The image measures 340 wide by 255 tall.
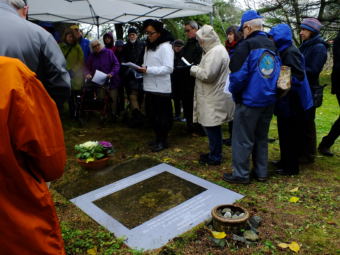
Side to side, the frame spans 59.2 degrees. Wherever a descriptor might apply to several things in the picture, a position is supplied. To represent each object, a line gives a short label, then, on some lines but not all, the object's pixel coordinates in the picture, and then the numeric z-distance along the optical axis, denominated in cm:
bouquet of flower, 415
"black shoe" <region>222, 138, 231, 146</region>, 507
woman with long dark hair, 434
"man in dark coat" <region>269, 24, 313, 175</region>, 342
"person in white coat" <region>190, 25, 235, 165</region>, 377
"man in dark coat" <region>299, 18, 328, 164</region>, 380
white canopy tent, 650
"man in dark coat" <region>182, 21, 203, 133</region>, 518
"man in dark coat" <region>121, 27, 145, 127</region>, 629
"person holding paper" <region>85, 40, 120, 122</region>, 615
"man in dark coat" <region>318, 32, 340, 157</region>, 409
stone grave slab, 276
